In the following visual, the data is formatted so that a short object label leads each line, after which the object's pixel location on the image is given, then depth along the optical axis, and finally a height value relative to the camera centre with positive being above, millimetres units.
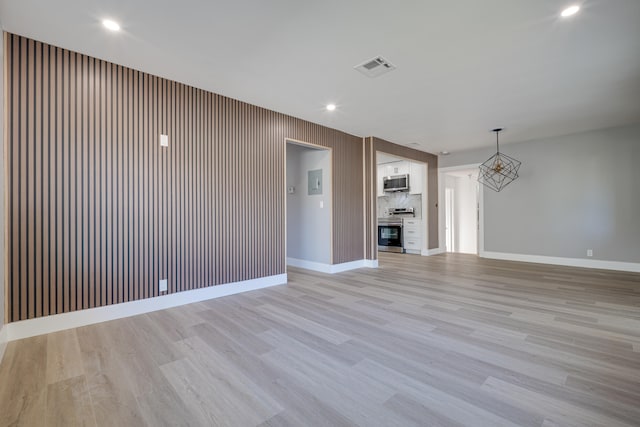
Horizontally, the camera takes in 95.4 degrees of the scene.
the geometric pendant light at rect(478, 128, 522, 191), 6246 +910
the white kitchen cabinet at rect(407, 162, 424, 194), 7302 +932
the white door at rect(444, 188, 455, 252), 8609 -203
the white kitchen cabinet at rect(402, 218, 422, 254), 7268 -546
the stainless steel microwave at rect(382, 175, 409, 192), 7484 +829
